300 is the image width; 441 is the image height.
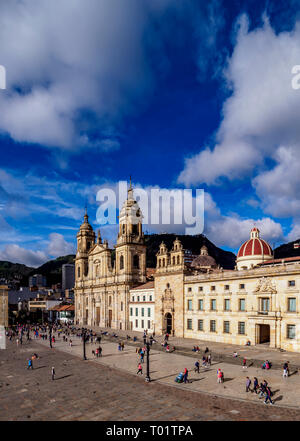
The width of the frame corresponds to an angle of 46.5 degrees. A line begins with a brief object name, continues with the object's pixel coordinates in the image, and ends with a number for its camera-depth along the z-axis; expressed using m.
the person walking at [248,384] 23.44
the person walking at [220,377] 26.17
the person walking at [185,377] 26.55
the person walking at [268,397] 20.78
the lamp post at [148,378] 27.17
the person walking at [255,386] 22.92
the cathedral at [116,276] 71.50
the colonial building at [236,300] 37.56
